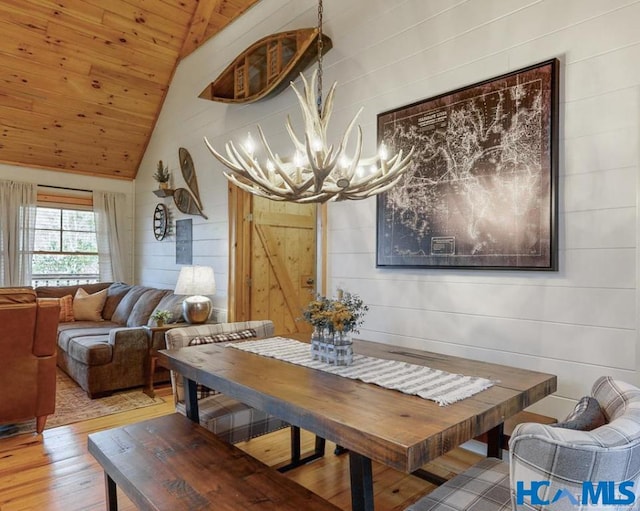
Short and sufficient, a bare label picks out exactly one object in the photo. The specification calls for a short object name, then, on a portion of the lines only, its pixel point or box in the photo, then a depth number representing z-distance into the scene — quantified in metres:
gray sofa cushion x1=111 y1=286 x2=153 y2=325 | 5.11
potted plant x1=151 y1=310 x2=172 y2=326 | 4.11
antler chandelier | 1.87
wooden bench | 1.45
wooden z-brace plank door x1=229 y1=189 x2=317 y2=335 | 4.24
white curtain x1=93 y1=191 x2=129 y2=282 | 6.22
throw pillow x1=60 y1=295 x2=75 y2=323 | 5.22
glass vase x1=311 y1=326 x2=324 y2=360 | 2.06
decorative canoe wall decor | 3.32
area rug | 3.15
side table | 4.02
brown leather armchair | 2.86
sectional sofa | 3.80
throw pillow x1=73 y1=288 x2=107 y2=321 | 5.38
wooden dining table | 1.24
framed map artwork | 2.15
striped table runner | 1.59
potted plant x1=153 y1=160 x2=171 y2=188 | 5.40
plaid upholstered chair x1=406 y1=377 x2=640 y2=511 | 0.91
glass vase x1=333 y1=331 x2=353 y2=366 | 1.98
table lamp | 4.09
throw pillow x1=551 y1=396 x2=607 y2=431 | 1.14
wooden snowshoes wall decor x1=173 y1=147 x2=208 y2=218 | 4.87
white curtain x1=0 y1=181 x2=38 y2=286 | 5.39
